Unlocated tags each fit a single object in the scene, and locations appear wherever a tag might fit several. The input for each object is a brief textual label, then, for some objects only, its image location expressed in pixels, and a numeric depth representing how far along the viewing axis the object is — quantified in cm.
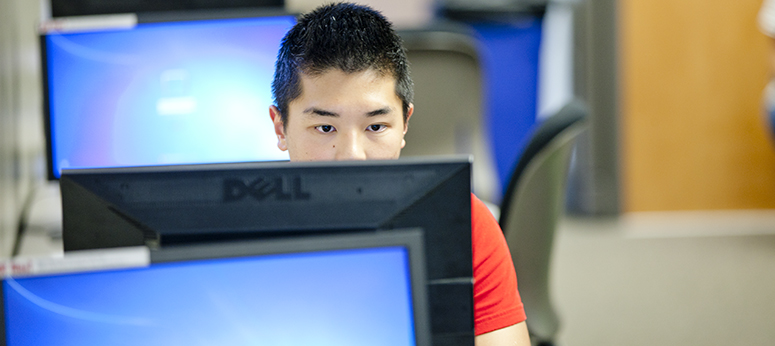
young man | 329
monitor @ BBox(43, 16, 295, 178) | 387
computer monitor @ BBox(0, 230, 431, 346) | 305
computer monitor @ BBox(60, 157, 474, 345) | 312
